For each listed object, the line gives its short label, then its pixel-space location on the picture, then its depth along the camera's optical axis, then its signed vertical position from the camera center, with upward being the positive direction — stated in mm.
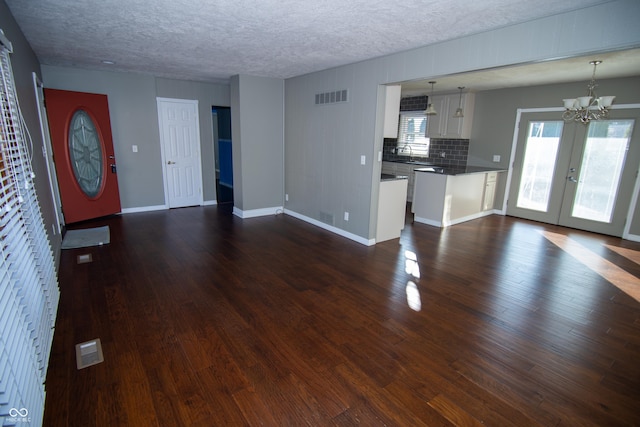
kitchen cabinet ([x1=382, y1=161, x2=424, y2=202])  7379 -599
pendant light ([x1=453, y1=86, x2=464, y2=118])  6365 +656
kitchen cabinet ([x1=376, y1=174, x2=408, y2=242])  4770 -925
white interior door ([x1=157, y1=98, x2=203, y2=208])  6266 -205
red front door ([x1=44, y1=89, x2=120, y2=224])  5055 -259
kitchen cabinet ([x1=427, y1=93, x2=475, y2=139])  6828 +602
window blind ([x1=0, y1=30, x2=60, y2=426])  1465 -900
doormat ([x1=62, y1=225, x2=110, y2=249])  4377 -1414
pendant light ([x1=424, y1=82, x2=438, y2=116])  6145 +663
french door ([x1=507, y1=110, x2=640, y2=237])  5234 -391
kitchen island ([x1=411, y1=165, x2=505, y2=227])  5738 -883
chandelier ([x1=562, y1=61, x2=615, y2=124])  4219 +604
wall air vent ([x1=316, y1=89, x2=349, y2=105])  4750 +701
